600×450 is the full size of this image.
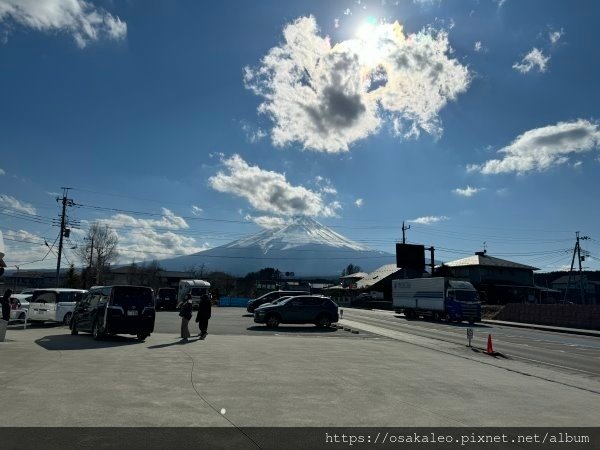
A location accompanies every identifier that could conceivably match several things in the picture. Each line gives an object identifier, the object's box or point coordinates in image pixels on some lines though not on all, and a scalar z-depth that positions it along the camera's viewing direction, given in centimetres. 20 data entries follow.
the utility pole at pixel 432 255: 6168
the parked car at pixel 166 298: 4448
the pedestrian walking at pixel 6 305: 1995
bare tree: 6875
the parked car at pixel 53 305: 2141
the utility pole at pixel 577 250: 5484
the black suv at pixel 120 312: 1600
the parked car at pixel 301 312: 2550
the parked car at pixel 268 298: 3553
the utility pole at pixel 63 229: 4674
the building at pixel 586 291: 8445
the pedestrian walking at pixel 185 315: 1748
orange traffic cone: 1667
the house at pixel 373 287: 8519
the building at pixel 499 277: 6800
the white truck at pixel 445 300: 3619
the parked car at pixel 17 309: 2242
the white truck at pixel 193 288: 4522
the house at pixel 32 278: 11014
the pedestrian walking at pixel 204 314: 1864
